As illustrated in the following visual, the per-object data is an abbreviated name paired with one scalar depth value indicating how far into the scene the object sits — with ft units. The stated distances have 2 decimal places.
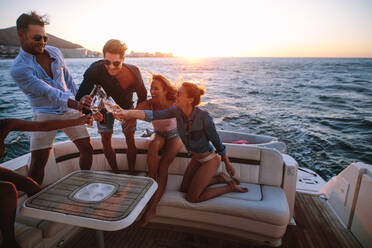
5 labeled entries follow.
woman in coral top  8.03
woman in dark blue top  6.97
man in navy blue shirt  7.43
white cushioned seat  6.59
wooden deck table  4.29
